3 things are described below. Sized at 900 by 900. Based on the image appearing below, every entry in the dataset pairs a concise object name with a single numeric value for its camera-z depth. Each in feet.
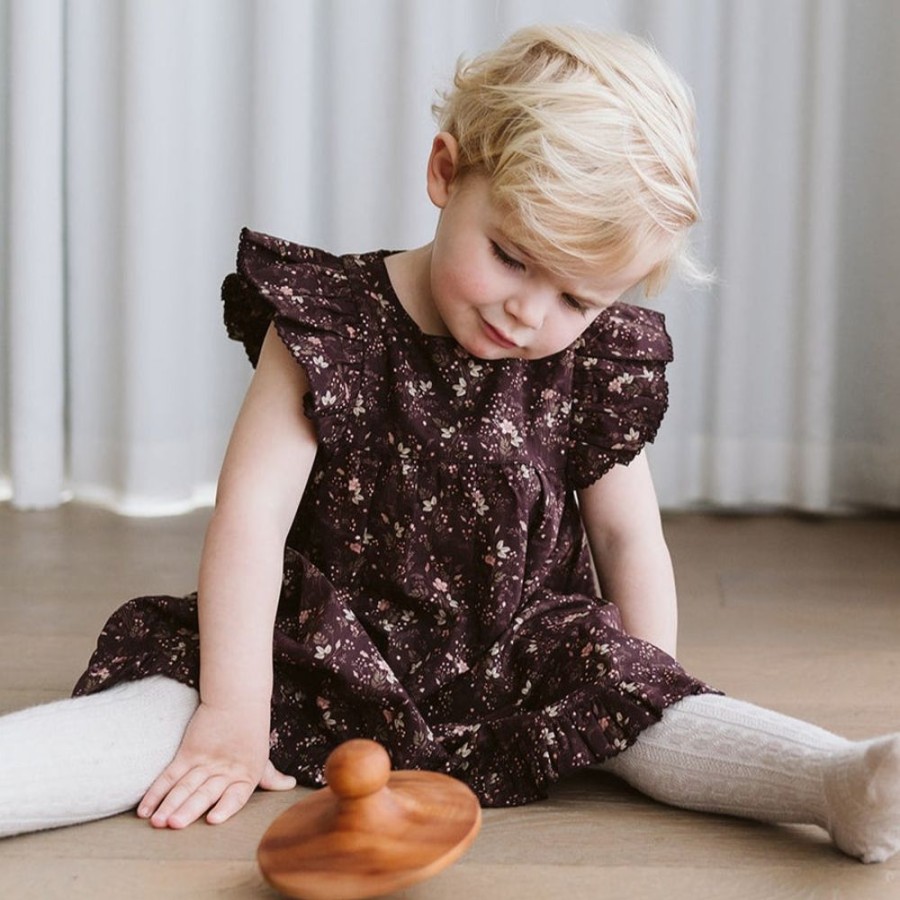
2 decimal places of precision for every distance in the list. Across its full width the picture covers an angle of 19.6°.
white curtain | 7.93
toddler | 5.26
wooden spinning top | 4.73
